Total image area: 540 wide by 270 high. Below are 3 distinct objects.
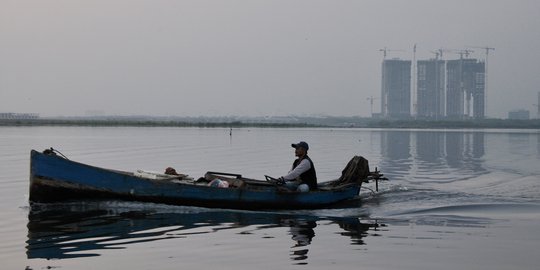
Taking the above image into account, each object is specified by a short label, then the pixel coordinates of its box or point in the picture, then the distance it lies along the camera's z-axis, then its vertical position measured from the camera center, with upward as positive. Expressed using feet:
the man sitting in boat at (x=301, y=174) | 60.08 -4.80
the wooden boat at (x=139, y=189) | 55.42 -5.62
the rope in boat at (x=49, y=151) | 55.67 -2.74
